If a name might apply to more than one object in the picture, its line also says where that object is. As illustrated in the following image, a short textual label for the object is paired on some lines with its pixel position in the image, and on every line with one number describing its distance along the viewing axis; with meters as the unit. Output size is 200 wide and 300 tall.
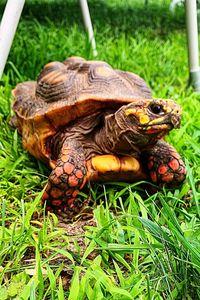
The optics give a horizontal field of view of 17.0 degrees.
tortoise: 0.57
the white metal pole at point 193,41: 0.85
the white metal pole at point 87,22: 0.99
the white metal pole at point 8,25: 0.61
